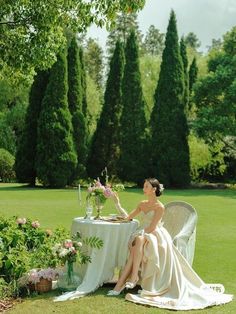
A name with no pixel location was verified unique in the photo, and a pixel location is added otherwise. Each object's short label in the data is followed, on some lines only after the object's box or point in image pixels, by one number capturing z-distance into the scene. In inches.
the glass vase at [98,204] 286.0
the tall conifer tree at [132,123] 1036.5
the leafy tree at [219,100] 1015.0
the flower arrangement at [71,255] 254.1
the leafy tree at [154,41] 2183.8
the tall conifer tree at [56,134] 975.6
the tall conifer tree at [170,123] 1024.9
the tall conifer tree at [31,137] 1025.5
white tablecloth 263.4
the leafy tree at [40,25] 338.3
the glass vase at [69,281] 257.9
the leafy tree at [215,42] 2452.0
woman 245.4
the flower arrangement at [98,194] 285.9
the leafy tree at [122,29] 1875.0
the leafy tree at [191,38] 2578.7
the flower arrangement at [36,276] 249.4
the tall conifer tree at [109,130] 1058.7
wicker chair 272.1
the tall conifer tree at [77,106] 1033.5
